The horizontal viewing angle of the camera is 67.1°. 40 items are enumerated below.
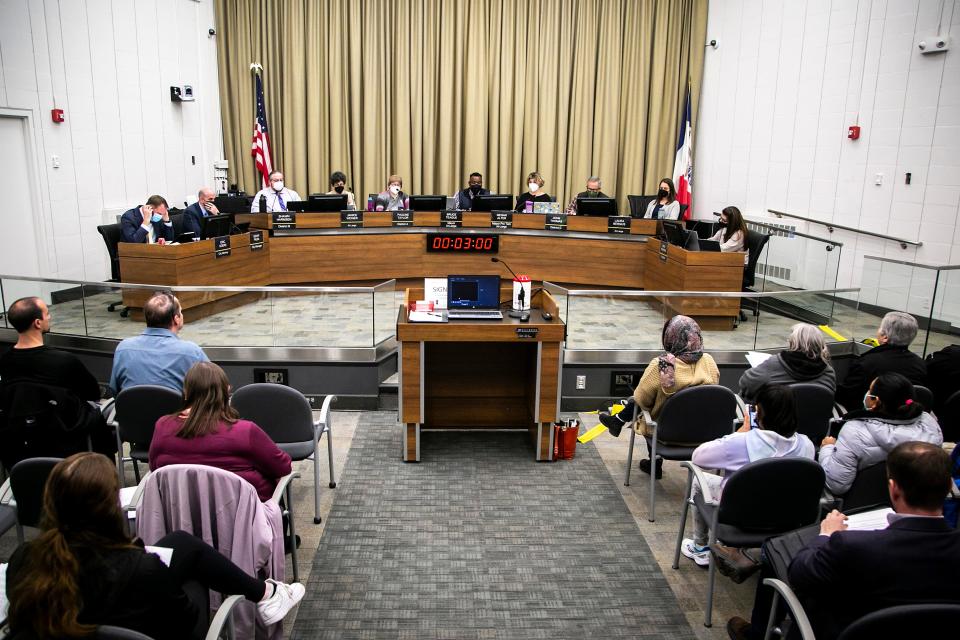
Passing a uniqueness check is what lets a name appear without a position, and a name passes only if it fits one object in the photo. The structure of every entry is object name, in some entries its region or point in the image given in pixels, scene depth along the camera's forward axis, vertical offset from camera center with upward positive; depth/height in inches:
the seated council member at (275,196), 361.7 -16.7
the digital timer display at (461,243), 355.3 -36.6
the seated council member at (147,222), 273.3 -23.6
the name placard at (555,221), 353.4 -25.3
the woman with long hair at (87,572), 70.1 -41.4
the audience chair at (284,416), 149.3 -52.0
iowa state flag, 449.7 +5.1
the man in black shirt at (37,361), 141.2 -39.1
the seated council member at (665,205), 358.3 -16.6
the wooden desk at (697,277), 227.3 -41.0
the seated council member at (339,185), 369.4 -10.6
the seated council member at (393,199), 373.7 -17.3
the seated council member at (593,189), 378.0 -10.1
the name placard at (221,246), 290.7 -33.7
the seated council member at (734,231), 298.8 -23.8
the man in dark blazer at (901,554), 83.4 -43.2
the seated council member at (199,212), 301.4 -21.5
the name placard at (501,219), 358.9 -25.3
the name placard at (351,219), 347.6 -26.0
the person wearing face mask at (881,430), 121.2 -42.2
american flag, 438.0 +11.4
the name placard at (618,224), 348.2 -25.6
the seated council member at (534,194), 380.5 -13.5
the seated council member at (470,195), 382.4 -14.8
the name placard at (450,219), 355.9 -25.5
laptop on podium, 194.5 -33.5
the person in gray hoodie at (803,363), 155.6 -40.2
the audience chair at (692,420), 152.6 -52.1
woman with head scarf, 159.8 -43.2
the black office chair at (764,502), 114.2 -52.5
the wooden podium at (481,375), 183.0 -56.3
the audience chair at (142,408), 144.8 -49.1
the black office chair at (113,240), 288.0 -31.8
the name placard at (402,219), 354.9 -25.9
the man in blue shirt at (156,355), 155.1 -41.0
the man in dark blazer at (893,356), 162.2 -40.1
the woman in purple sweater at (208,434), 109.1 -40.7
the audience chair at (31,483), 107.5 -47.7
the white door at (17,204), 297.1 -19.2
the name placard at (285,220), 338.0 -26.3
